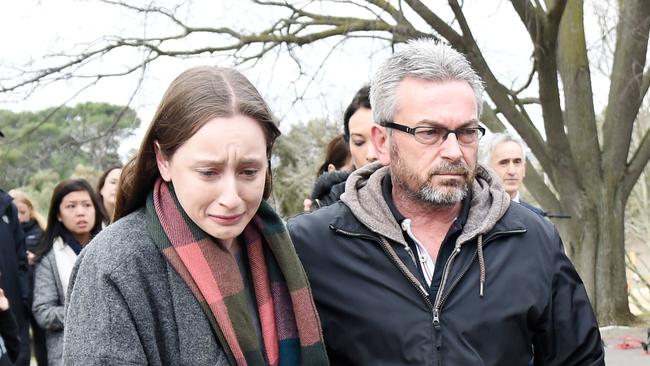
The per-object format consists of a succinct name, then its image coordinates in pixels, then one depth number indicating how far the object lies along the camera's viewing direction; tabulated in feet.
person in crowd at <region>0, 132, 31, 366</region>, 16.57
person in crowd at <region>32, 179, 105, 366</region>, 17.26
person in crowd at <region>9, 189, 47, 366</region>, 17.75
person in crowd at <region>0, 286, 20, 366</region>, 12.75
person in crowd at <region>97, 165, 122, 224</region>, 19.99
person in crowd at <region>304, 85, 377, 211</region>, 12.64
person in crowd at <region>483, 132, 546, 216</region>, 18.37
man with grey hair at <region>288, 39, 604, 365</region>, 7.47
